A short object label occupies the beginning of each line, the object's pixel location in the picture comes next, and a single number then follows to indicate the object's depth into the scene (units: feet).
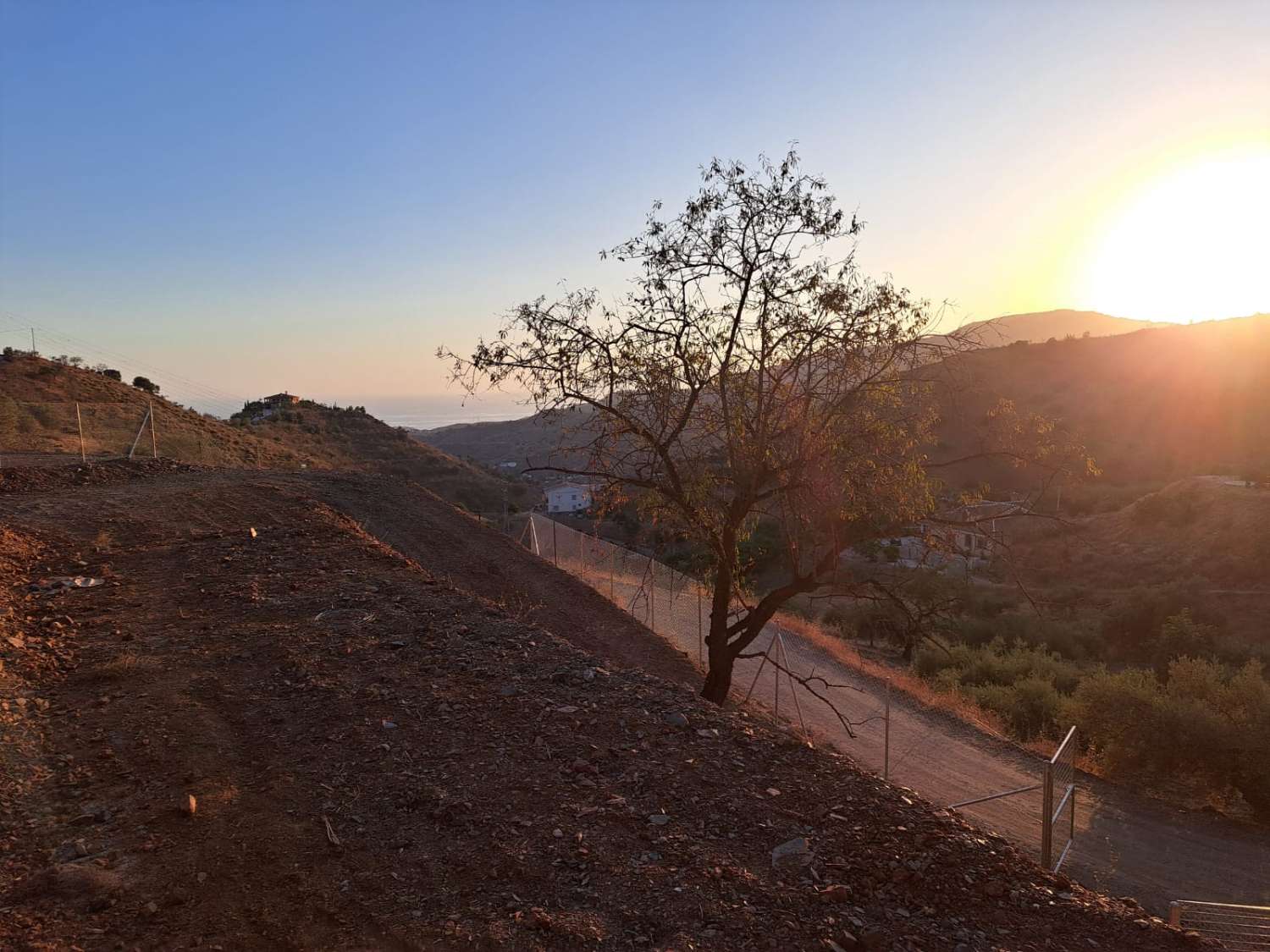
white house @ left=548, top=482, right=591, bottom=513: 176.65
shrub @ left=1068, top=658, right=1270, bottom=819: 42.91
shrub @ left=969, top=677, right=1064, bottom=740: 55.36
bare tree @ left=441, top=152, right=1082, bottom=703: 28.91
